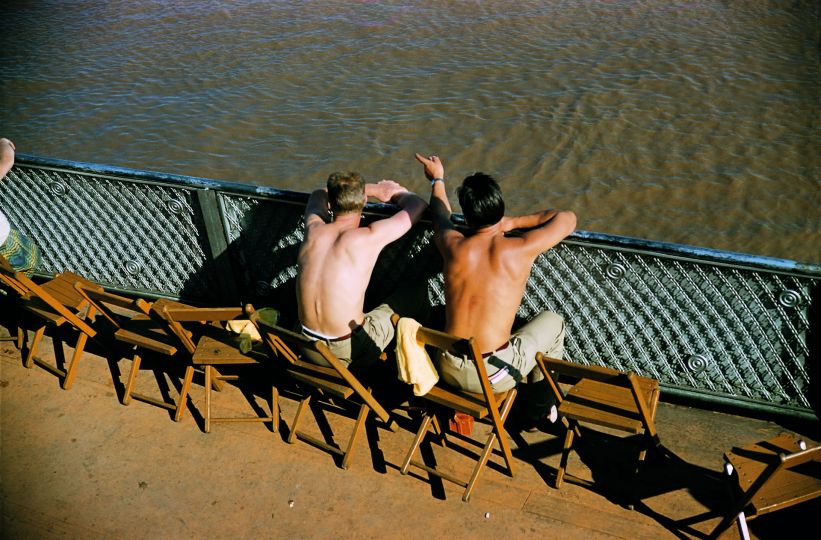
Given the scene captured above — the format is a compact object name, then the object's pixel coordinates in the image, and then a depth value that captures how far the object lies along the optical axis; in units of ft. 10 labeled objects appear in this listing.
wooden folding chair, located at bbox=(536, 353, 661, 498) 11.27
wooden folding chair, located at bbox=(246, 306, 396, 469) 12.76
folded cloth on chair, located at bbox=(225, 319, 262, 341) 14.68
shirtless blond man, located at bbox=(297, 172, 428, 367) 13.74
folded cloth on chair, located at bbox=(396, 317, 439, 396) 12.12
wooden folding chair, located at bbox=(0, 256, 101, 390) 15.48
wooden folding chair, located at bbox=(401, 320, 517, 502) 11.80
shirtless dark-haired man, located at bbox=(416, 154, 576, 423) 12.74
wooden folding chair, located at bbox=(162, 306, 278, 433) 13.60
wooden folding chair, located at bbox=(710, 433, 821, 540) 10.36
